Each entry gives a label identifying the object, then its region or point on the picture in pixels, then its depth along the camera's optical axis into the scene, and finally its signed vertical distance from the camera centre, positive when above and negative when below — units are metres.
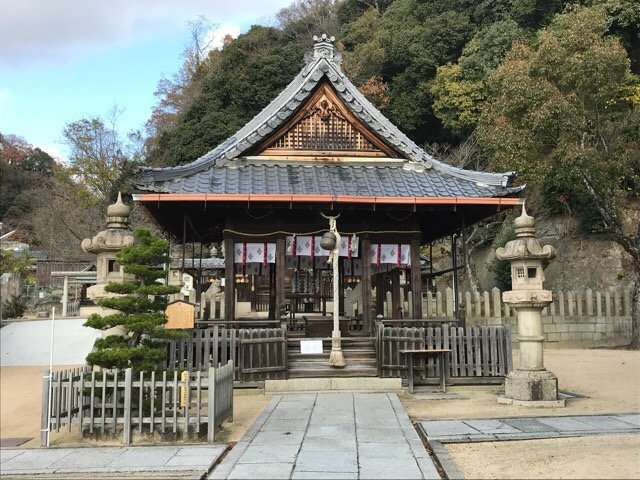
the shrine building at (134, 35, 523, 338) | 11.93 +2.62
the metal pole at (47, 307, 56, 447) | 7.31 -1.51
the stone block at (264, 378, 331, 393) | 11.12 -1.78
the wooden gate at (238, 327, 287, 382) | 11.09 -1.12
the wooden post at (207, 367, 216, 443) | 7.25 -1.50
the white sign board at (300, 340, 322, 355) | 11.82 -1.04
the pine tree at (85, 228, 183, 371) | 7.83 -0.19
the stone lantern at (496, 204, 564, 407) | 9.64 -0.21
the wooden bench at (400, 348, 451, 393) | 10.98 -1.24
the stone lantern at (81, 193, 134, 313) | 9.16 +1.01
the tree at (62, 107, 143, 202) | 37.66 +10.23
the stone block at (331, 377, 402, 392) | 11.20 -1.78
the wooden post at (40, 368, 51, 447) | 7.25 -1.50
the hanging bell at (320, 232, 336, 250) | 11.63 +1.33
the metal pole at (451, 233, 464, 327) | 13.00 +0.26
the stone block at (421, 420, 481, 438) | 7.34 -1.87
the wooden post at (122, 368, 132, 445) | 7.31 -1.47
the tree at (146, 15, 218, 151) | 43.79 +18.27
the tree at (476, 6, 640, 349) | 17.06 +6.19
